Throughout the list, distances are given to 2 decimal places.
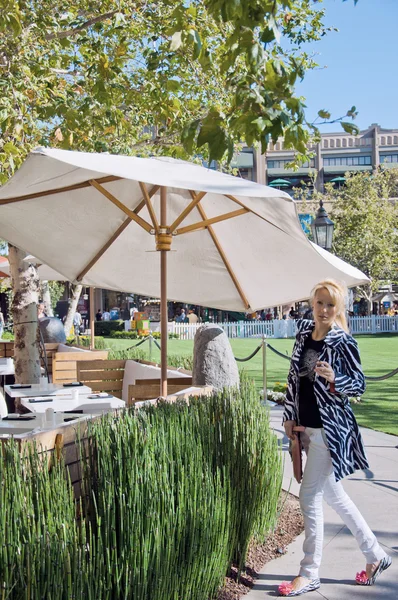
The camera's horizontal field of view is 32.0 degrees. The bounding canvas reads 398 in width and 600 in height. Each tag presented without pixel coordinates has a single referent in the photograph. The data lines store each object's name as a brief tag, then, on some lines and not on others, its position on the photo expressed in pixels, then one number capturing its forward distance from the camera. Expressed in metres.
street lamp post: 13.58
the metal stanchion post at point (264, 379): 11.55
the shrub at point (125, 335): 34.53
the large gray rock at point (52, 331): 16.44
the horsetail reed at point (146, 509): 2.70
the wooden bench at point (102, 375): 9.36
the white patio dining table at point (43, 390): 7.41
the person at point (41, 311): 21.11
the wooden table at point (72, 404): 6.56
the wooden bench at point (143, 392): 6.59
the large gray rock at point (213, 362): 7.36
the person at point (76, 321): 33.47
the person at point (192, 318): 40.70
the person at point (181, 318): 41.97
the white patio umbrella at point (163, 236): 4.67
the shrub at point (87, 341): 18.73
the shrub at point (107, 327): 38.91
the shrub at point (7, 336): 23.12
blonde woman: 4.02
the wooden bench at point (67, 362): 11.68
